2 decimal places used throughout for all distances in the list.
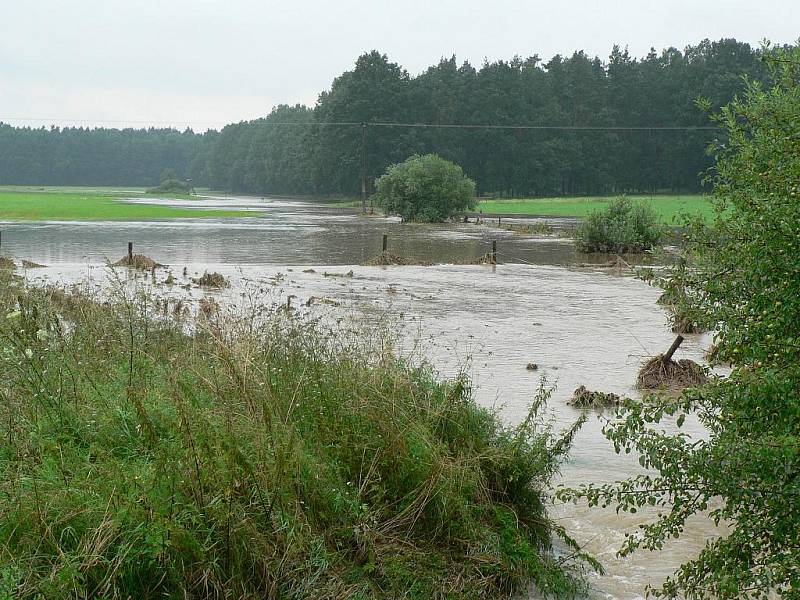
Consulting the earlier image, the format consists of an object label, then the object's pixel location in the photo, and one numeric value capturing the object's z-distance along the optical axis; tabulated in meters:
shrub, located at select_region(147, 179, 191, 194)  161.62
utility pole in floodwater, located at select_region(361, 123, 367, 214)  88.94
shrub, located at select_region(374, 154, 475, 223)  70.19
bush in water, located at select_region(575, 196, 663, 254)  41.59
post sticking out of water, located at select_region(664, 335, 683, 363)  13.42
